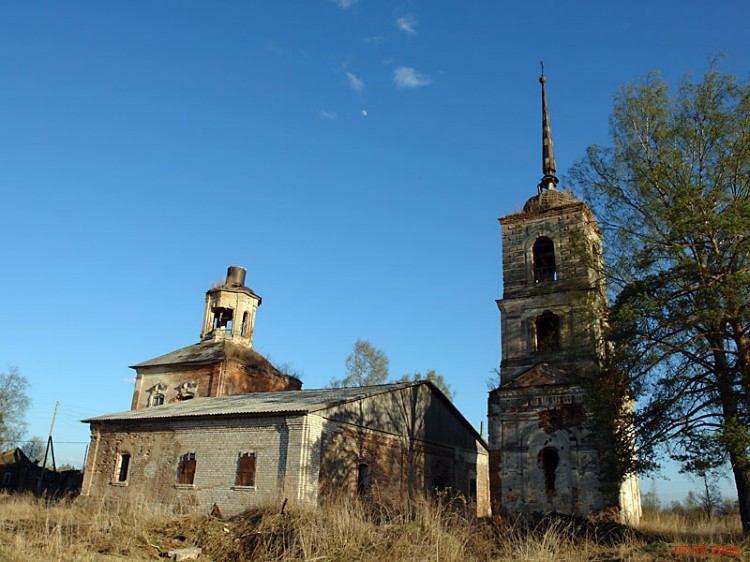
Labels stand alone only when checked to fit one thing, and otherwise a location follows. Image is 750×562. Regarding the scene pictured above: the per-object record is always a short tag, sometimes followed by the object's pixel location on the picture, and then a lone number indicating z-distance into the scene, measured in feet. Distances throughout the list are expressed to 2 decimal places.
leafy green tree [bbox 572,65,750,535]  38.91
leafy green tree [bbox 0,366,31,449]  134.41
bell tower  53.98
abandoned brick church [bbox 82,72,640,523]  56.70
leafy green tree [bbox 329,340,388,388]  122.01
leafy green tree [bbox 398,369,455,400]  124.77
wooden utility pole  122.69
